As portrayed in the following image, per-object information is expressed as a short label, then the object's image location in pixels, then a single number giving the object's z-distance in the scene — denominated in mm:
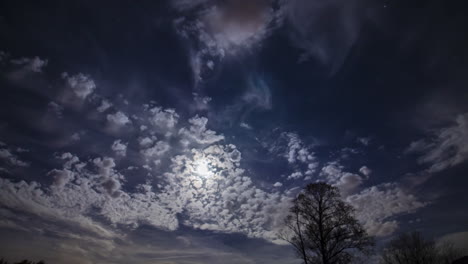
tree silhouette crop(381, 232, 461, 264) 34334
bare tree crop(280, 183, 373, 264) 18516
